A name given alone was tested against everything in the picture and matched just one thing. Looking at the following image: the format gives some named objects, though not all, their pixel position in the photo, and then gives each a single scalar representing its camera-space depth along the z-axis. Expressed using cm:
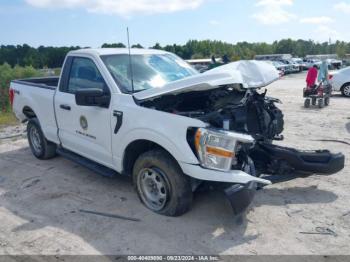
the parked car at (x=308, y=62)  4321
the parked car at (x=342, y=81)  1548
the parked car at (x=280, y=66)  3565
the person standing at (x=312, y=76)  1315
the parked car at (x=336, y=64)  4190
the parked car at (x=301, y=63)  4129
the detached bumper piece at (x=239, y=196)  353
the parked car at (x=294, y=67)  3857
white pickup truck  366
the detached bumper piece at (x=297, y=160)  457
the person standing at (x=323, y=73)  1316
